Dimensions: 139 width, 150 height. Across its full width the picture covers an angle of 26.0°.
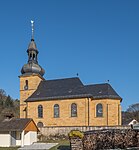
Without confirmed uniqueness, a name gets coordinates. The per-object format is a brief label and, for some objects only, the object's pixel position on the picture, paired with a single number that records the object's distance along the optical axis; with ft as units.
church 155.22
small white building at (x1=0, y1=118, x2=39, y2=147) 108.37
